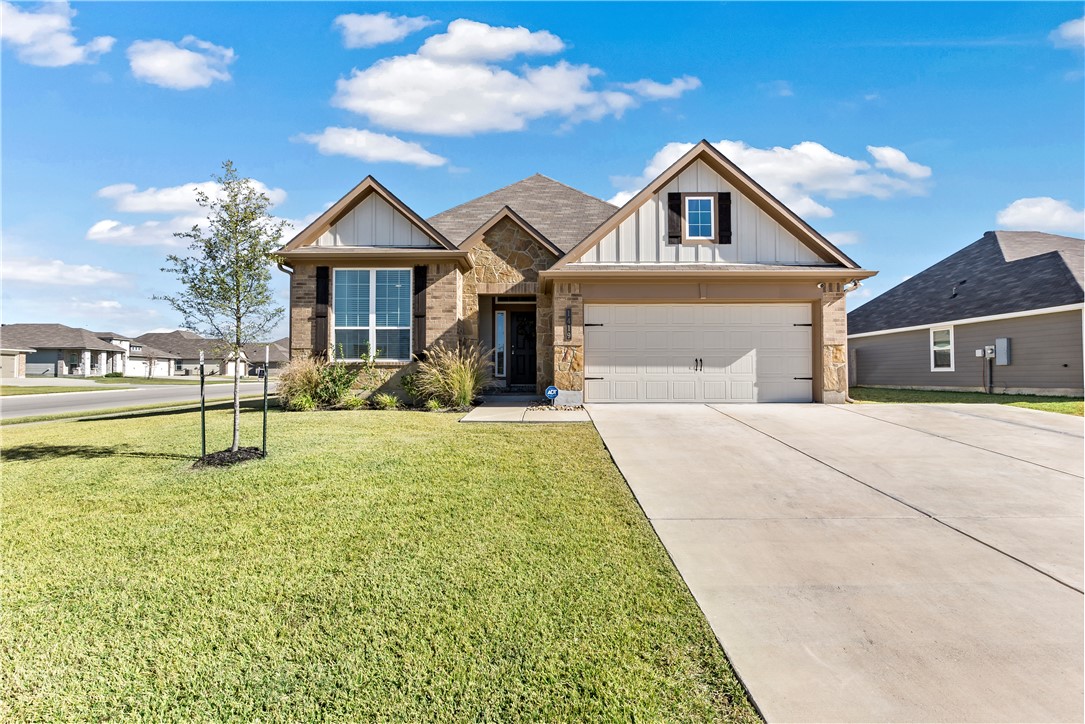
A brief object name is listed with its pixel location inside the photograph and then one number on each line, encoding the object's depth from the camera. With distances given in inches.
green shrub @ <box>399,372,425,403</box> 462.9
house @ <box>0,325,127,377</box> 1875.0
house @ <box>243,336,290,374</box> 2635.3
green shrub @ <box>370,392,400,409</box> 456.8
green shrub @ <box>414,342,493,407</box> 440.8
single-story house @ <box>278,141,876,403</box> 447.5
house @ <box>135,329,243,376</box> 2655.0
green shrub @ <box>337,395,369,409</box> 452.8
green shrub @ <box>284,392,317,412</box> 439.2
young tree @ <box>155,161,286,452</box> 255.4
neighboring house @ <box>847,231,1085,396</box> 580.1
